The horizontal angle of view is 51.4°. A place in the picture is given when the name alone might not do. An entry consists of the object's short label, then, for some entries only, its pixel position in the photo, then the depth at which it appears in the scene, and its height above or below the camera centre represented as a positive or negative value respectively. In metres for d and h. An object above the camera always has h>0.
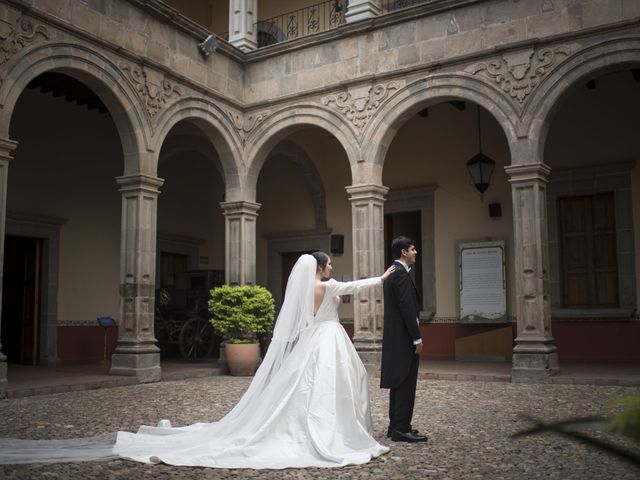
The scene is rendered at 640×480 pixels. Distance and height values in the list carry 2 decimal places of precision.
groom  4.69 -0.27
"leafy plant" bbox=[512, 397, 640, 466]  0.85 -0.17
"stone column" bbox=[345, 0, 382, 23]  10.13 +4.55
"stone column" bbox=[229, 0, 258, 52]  11.34 +4.87
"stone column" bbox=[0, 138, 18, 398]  7.27 +1.51
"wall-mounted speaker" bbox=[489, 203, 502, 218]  11.41 +1.66
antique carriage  11.40 -0.11
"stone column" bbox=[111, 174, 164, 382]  8.85 +0.38
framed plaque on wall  11.15 +0.42
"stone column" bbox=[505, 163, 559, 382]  8.27 +0.37
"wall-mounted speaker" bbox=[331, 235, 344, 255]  13.05 +1.24
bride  4.00 -0.71
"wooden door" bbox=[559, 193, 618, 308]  10.45 +0.87
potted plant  9.80 -0.19
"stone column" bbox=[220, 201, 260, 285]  10.88 +1.06
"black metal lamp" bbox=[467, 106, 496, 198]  10.69 +2.19
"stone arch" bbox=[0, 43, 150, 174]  7.48 +2.84
